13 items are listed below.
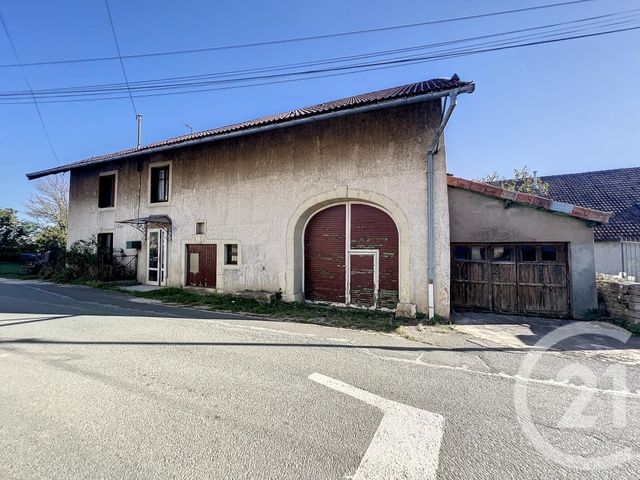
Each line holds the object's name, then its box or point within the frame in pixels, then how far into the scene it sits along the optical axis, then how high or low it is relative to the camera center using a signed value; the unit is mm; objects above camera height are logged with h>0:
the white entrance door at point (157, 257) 11867 +88
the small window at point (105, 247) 13336 +551
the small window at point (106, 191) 13875 +3207
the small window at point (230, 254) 10135 +189
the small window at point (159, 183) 12307 +3147
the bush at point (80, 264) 12633 -219
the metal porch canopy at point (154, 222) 11219 +1434
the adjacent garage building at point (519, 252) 7277 +229
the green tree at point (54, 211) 26469 +4378
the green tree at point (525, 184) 16031 +4357
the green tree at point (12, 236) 23984 +1939
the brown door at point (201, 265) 10586 -207
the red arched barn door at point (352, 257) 8117 +87
